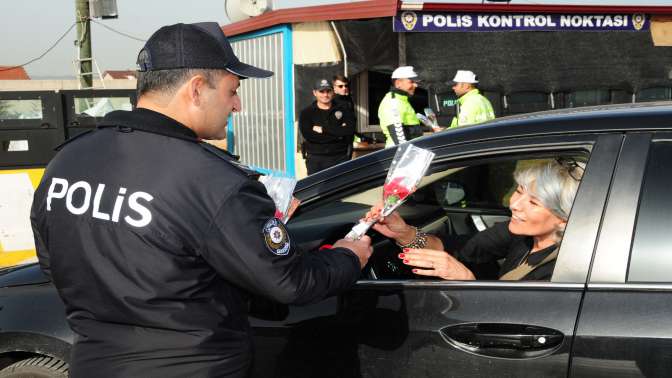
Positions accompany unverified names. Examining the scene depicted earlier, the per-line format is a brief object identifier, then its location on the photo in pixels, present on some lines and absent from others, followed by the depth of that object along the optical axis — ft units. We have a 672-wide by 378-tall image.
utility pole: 46.93
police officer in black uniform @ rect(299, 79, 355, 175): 26.50
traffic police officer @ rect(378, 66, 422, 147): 25.18
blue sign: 32.19
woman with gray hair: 7.50
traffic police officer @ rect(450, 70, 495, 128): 24.34
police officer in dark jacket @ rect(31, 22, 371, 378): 5.22
